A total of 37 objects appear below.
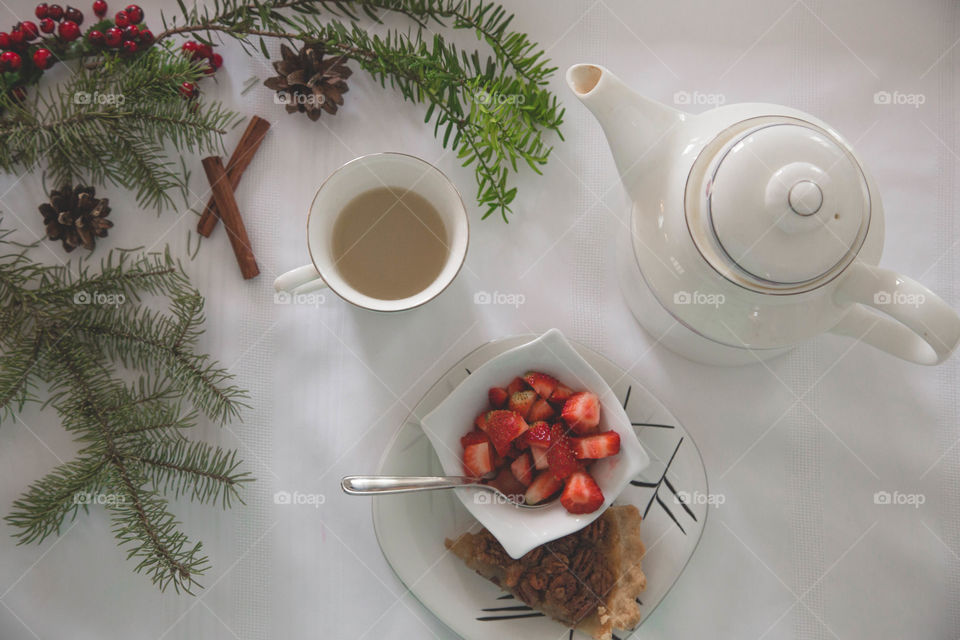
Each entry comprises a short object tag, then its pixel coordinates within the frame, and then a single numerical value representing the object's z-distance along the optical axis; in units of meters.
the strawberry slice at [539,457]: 0.76
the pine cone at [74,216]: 0.82
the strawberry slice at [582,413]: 0.74
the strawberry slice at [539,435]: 0.75
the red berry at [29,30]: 0.80
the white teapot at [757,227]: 0.55
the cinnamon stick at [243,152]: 0.84
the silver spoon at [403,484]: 0.75
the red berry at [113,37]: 0.79
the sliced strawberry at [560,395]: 0.77
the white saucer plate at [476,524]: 0.80
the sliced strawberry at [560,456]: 0.75
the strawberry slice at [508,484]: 0.78
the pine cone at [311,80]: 0.82
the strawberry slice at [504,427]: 0.75
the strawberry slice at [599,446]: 0.73
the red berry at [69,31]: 0.79
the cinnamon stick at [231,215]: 0.84
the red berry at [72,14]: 0.82
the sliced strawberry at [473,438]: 0.77
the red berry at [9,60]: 0.78
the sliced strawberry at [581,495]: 0.72
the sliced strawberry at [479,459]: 0.76
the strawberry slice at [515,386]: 0.77
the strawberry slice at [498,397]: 0.77
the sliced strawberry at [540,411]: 0.77
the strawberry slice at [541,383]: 0.77
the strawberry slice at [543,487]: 0.76
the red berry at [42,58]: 0.79
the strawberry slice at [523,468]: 0.77
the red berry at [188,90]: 0.83
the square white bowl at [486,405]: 0.73
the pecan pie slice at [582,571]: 0.76
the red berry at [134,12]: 0.81
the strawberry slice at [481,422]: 0.77
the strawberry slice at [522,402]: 0.77
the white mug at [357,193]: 0.75
